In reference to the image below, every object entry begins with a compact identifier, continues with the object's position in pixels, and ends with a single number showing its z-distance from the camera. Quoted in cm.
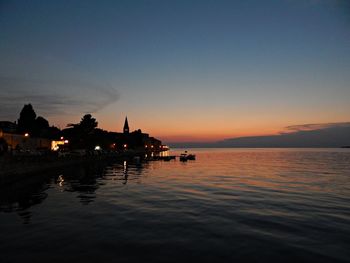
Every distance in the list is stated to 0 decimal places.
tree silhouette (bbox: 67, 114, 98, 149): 9906
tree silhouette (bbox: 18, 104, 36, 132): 11038
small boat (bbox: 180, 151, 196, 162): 10495
